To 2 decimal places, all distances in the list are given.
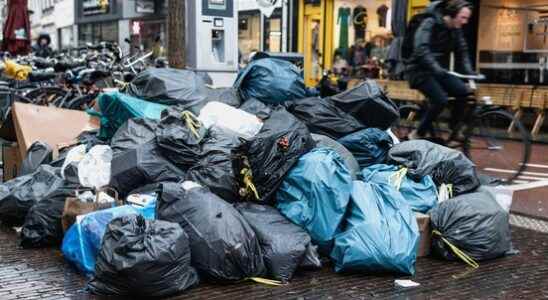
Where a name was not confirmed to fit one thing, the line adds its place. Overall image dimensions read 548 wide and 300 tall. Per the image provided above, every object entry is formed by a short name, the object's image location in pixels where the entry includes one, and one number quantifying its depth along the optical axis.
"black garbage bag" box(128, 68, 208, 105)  6.00
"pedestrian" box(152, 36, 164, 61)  21.51
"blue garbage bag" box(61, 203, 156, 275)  4.17
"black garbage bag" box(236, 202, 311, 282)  4.11
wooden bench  10.94
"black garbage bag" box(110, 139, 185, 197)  4.80
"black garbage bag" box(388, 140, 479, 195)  5.05
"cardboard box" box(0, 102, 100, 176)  6.50
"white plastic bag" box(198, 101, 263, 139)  5.34
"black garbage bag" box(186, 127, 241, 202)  4.61
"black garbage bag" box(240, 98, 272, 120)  5.70
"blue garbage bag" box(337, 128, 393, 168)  5.38
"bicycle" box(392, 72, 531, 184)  6.29
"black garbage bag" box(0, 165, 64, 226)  5.13
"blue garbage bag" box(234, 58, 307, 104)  6.03
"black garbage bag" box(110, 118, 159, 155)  5.24
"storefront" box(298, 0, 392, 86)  15.14
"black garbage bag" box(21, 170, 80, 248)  4.76
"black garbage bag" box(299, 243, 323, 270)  4.28
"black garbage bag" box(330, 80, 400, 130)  5.61
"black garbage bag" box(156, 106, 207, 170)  4.89
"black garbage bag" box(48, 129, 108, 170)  5.73
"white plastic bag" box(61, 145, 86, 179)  5.34
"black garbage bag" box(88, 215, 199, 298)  3.62
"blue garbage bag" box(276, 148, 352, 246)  4.37
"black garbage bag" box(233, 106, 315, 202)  4.53
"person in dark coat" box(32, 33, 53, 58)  16.33
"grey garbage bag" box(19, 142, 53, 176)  5.96
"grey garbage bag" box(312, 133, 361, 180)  5.07
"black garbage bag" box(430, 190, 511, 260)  4.54
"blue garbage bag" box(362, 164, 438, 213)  4.82
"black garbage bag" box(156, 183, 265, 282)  3.92
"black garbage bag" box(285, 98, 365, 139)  5.49
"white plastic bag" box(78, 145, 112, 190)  5.00
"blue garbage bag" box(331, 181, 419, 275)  4.18
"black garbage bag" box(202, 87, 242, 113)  5.96
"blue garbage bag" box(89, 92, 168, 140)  5.86
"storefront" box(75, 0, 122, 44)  29.33
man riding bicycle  6.36
